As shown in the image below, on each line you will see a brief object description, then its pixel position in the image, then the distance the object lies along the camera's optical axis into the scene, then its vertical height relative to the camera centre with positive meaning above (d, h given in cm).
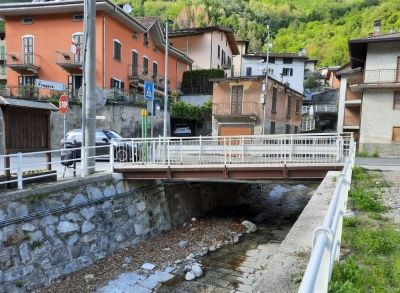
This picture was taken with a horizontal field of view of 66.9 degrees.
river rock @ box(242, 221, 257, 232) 1225 -393
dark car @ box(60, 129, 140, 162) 1381 -55
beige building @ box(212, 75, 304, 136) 2498 +207
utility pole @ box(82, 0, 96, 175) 930 +135
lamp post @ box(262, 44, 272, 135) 2356 +292
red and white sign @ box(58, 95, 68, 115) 989 +67
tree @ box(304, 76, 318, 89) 5734 +897
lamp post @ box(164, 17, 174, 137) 1639 +581
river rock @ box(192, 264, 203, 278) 841 -398
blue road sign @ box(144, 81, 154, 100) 1092 +130
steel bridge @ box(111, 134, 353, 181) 974 -103
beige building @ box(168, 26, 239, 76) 3809 +1116
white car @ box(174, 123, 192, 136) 2835 -18
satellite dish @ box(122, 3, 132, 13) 2583 +1016
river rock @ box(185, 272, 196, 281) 820 -403
